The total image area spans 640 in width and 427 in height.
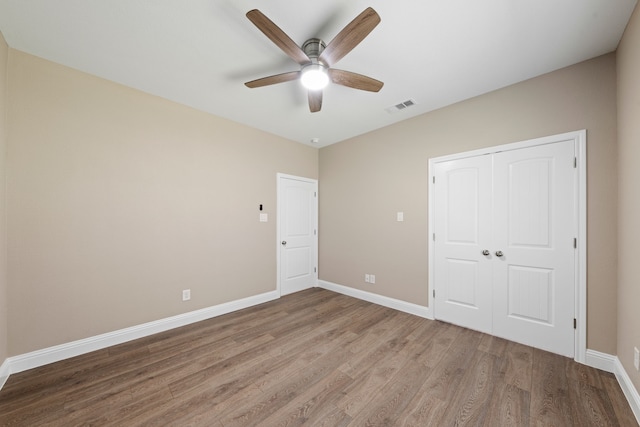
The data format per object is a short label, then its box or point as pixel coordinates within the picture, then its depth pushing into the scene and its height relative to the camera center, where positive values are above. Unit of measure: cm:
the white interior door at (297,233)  406 -34
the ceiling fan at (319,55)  146 +117
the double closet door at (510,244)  226 -30
